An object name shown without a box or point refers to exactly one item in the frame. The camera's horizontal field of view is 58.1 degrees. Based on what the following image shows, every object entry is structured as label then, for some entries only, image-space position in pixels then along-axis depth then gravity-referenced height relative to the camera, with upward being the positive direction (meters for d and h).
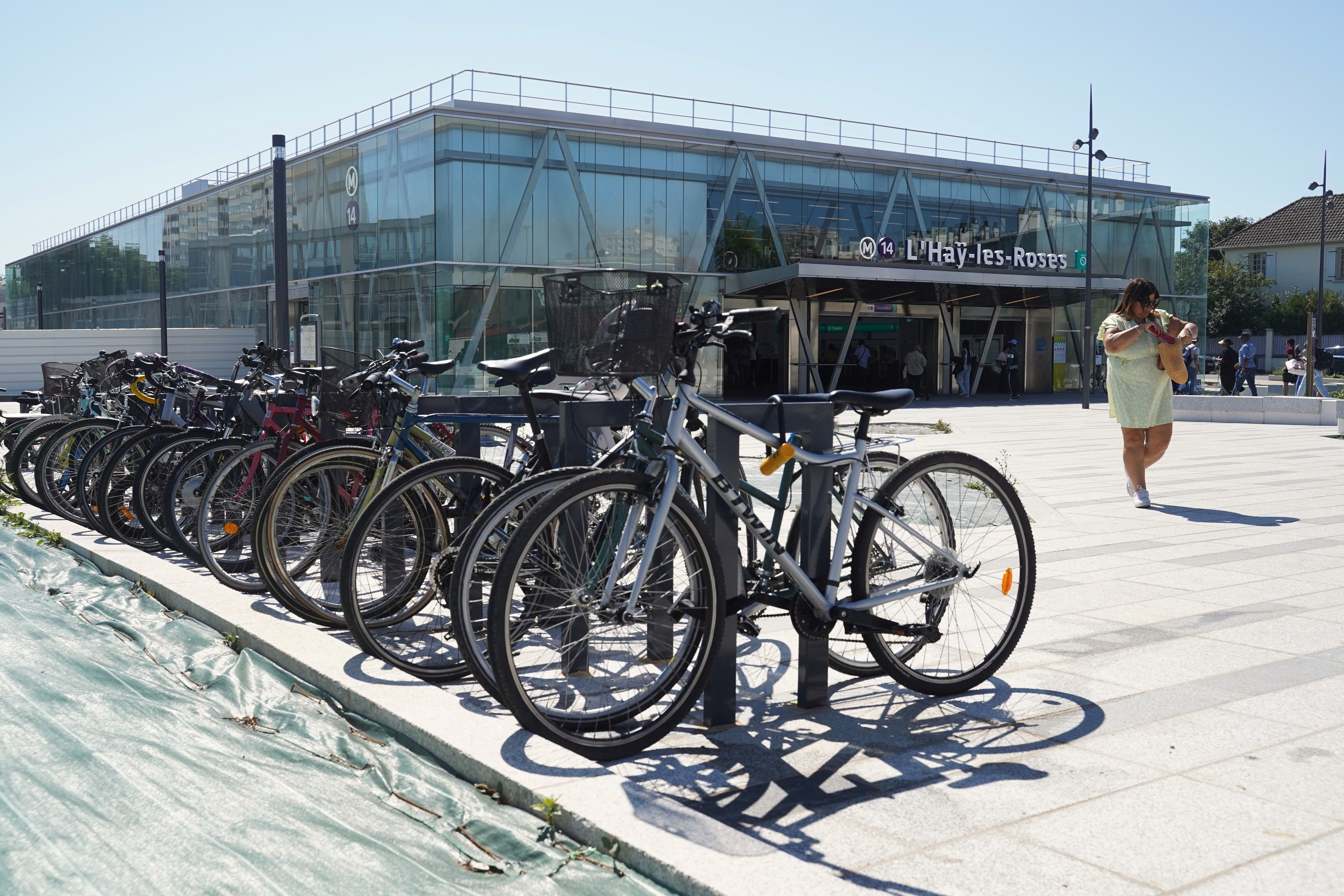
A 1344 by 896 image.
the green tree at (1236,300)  66.00 +3.31
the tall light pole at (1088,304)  24.00 +1.45
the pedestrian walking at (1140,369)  9.26 -0.07
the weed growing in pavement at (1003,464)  11.85 -1.13
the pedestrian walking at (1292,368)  29.41 -0.17
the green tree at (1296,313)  62.62 +2.55
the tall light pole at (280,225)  14.04 +1.57
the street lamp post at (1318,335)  27.62 +0.76
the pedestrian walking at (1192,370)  32.75 -0.27
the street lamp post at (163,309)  31.10 +1.34
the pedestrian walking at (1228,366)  30.20 -0.12
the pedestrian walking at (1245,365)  30.92 -0.11
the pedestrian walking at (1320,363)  28.91 -0.07
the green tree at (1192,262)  41.88 +3.42
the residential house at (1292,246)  68.19 +6.59
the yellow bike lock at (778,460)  3.79 -0.32
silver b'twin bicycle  3.52 -0.66
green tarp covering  2.77 -1.17
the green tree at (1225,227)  82.62 +9.14
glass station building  28.14 +3.40
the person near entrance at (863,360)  36.44 -0.01
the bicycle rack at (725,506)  3.83 -0.47
